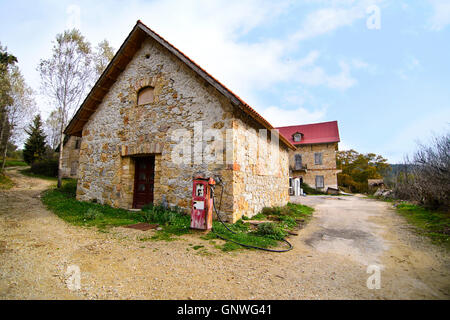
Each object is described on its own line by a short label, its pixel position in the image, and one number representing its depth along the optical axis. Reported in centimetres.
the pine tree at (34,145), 2442
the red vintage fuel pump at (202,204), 499
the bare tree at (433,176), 690
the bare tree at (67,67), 1512
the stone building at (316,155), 2488
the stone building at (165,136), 612
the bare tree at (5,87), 1590
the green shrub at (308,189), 2455
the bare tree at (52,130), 3058
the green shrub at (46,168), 2136
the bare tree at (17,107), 1791
